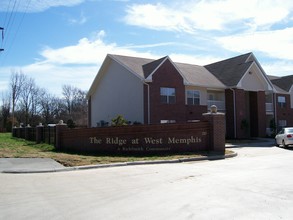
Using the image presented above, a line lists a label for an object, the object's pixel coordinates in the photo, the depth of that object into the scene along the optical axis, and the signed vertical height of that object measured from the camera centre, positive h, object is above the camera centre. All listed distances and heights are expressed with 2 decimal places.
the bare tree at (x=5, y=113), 84.09 +2.73
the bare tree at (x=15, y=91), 83.25 +7.91
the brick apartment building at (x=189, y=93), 30.00 +2.88
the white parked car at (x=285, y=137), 24.09 -1.13
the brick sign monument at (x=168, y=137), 20.33 -0.84
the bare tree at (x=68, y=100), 94.80 +6.51
